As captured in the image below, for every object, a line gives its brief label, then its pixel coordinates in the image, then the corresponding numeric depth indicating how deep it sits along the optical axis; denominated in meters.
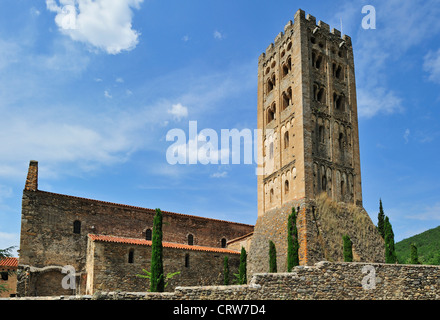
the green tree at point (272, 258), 25.68
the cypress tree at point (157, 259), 22.17
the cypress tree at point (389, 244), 25.17
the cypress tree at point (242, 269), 28.67
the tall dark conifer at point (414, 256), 27.26
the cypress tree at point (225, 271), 28.91
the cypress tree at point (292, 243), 23.19
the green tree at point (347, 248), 23.64
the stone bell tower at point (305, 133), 27.75
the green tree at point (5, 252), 20.14
